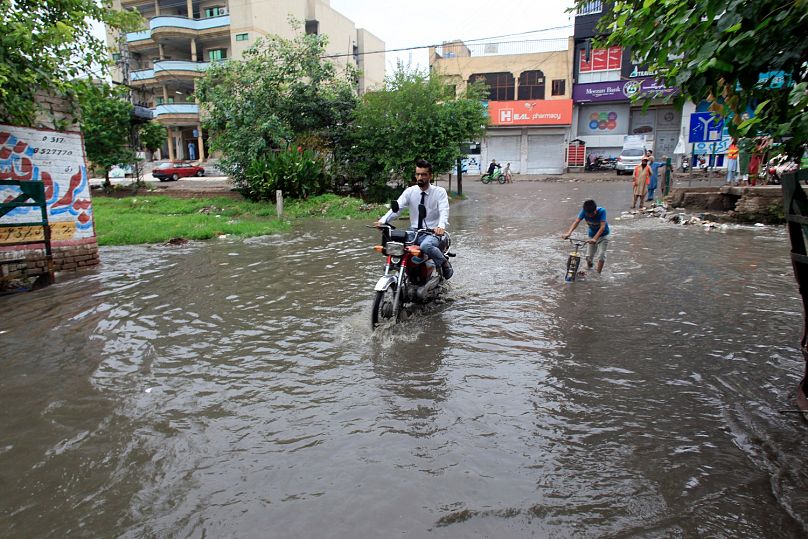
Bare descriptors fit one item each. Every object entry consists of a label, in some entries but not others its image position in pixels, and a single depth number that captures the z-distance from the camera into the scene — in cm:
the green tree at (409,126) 2034
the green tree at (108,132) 2486
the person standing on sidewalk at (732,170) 1995
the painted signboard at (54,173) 851
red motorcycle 605
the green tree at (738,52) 320
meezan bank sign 3858
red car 3666
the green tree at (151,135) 2808
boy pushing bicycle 831
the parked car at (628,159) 3597
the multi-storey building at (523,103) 4034
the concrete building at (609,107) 3819
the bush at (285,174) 1991
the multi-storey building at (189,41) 4291
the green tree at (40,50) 735
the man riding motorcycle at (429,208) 641
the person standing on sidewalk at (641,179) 1827
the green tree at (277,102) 2134
